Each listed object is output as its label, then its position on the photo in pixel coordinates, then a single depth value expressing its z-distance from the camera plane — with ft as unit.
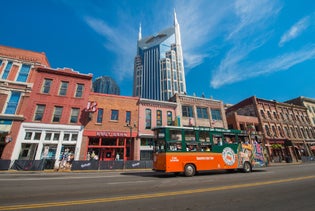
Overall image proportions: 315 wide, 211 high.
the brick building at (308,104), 140.81
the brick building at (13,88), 59.62
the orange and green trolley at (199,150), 35.88
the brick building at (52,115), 62.49
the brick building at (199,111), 90.58
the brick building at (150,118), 75.72
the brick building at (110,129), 69.87
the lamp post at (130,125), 72.72
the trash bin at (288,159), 101.55
